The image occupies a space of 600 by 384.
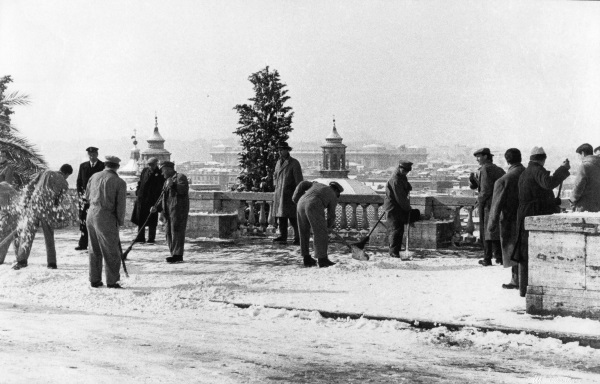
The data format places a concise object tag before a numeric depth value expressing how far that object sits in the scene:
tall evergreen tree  56.25
